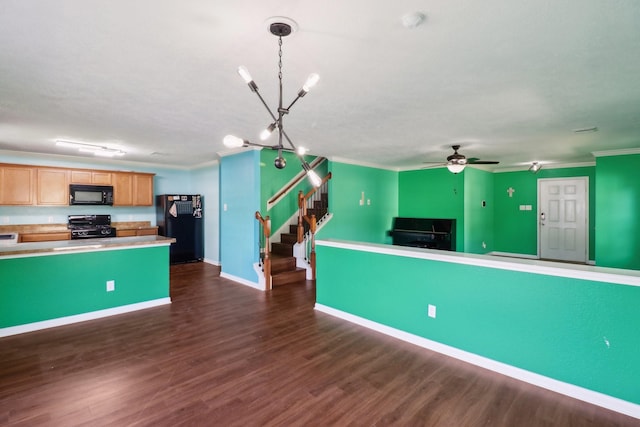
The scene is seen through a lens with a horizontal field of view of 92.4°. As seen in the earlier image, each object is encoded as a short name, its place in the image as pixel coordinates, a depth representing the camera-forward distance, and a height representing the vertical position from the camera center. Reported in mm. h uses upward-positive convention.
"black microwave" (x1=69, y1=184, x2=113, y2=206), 5801 +334
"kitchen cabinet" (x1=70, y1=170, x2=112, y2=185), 5887 +682
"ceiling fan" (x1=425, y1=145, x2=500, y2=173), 4941 +784
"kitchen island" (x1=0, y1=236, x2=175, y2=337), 3346 -836
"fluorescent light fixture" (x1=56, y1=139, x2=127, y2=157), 4679 +1036
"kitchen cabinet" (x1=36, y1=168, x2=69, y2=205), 5551 +465
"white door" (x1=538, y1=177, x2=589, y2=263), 6992 -225
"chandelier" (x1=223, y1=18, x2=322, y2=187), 1679 +622
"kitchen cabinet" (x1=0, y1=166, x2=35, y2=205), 5230 +474
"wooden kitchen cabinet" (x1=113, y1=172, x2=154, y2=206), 6363 +485
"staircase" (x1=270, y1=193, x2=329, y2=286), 5520 -917
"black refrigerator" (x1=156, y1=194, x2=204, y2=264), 6820 -277
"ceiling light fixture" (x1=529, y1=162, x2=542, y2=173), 6846 +973
